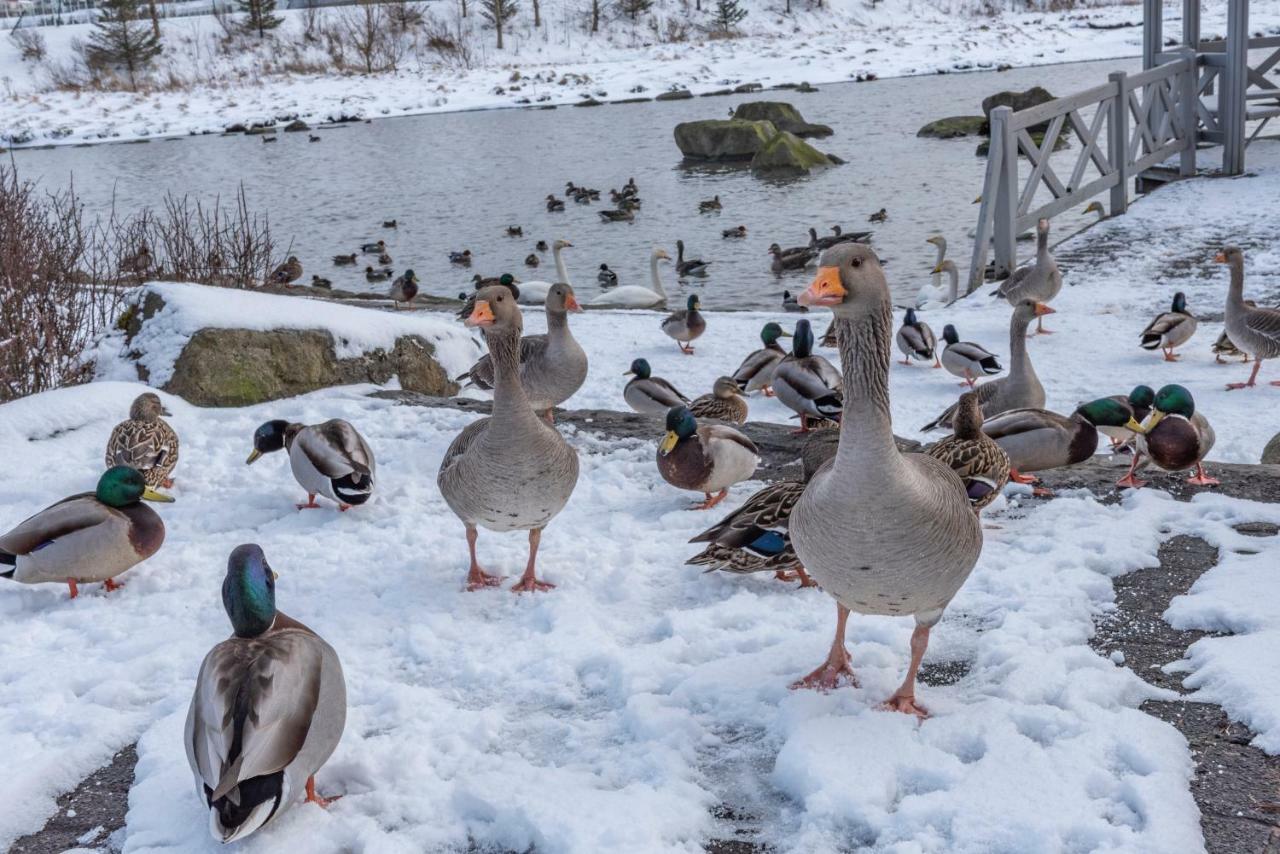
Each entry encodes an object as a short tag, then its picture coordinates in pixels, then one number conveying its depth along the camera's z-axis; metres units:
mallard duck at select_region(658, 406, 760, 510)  6.18
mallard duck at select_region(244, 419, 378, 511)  6.12
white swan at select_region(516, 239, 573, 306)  16.65
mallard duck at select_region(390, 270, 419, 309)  16.25
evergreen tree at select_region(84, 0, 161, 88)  56.47
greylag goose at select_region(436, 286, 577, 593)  5.05
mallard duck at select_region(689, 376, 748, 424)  8.40
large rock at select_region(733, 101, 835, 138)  32.81
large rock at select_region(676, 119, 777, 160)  30.45
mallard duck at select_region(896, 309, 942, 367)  11.03
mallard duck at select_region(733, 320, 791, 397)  10.30
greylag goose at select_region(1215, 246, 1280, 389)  9.30
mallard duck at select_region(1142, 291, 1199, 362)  10.14
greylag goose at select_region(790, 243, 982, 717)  3.50
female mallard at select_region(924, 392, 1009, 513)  5.69
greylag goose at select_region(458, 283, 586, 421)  8.55
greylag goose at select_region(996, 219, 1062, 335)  12.06
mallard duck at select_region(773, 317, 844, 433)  8.73
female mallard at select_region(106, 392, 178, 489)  6.46
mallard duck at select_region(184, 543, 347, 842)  3.13
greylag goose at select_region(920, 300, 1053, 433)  8.47
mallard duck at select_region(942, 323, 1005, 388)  10.09
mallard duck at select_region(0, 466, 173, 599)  5.12
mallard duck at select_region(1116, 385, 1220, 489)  6.30
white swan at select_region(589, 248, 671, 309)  16.59
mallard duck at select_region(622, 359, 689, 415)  9.30
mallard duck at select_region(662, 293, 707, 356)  12.37
